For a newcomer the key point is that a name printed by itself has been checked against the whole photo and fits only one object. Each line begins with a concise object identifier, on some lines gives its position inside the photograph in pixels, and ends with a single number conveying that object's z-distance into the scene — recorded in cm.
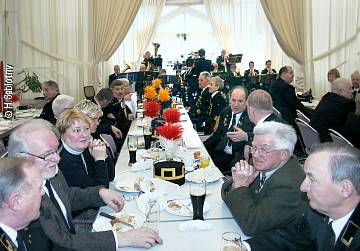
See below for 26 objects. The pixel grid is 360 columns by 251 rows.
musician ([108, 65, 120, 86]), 1053
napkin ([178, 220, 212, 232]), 215
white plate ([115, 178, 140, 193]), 276
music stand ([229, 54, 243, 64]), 1055
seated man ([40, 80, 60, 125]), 642
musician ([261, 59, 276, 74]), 1161
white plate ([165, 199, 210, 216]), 235
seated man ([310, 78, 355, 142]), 528
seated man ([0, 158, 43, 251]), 153
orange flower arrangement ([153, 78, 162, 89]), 575
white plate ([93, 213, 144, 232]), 219
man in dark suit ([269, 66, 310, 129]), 675
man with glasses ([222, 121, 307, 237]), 207
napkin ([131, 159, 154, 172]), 329
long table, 199
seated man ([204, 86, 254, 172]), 462
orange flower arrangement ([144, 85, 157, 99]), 506
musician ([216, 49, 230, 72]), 1076
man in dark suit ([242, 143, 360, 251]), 170
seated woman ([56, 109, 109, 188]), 281
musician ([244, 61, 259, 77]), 1156
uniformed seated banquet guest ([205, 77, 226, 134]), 629
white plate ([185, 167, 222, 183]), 295
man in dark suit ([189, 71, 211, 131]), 682
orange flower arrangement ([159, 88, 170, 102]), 509
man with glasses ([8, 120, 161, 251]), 193
